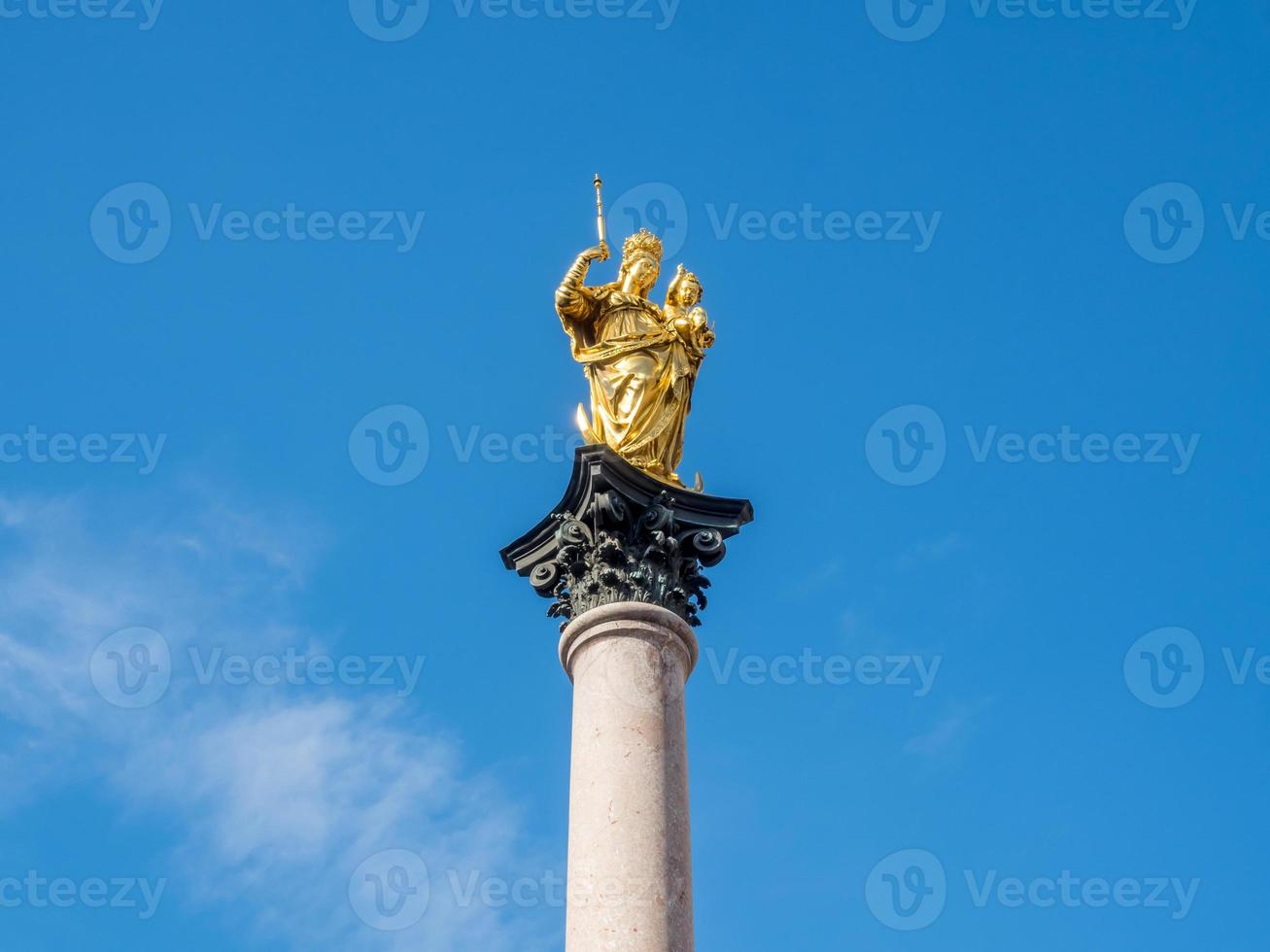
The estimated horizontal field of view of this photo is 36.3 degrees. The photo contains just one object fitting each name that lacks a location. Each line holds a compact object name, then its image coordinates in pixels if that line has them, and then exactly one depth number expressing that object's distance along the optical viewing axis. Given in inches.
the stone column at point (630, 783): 672.4
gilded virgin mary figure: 837.8
